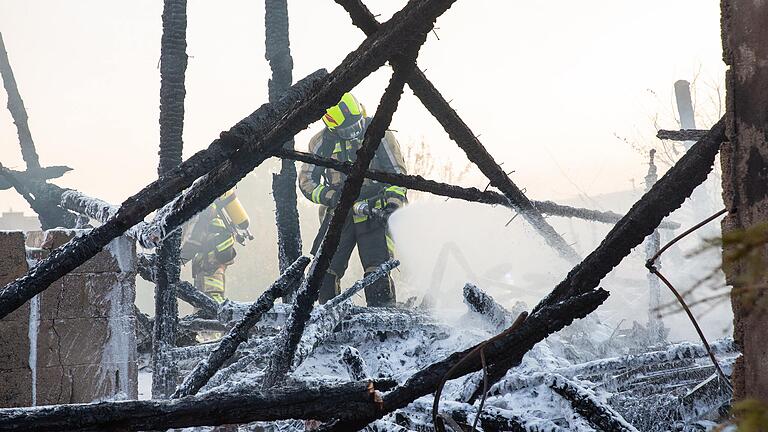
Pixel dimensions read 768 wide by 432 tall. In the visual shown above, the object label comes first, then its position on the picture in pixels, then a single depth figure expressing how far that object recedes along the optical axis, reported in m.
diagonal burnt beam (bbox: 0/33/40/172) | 9.59
